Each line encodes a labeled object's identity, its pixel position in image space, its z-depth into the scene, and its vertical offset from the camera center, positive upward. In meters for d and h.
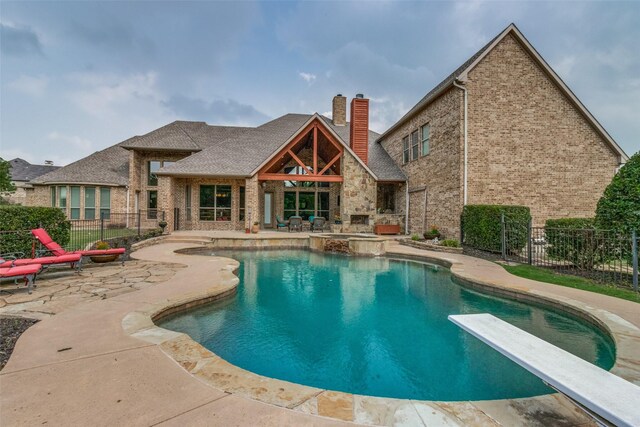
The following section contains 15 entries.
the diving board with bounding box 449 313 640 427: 1.71 -1.17
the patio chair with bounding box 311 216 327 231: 17.41 -0.74
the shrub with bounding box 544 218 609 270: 7.54 -0.80
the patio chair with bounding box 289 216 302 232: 17.23 -0.62
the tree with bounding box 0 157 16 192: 26.83 +3.14
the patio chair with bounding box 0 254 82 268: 5.67 -1.09
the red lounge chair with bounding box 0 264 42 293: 5.02 -1.11
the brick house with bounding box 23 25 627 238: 13.02 +2.73
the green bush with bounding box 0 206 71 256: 7.04 -0.38
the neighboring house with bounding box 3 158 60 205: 33.06 +4.47
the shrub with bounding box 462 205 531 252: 10.15 -0.48
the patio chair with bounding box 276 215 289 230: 17.97 -0.73
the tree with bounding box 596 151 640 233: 6.89 +0.32
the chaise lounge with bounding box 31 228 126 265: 6.99 -0.87
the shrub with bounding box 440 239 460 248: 12.26 -1.31
